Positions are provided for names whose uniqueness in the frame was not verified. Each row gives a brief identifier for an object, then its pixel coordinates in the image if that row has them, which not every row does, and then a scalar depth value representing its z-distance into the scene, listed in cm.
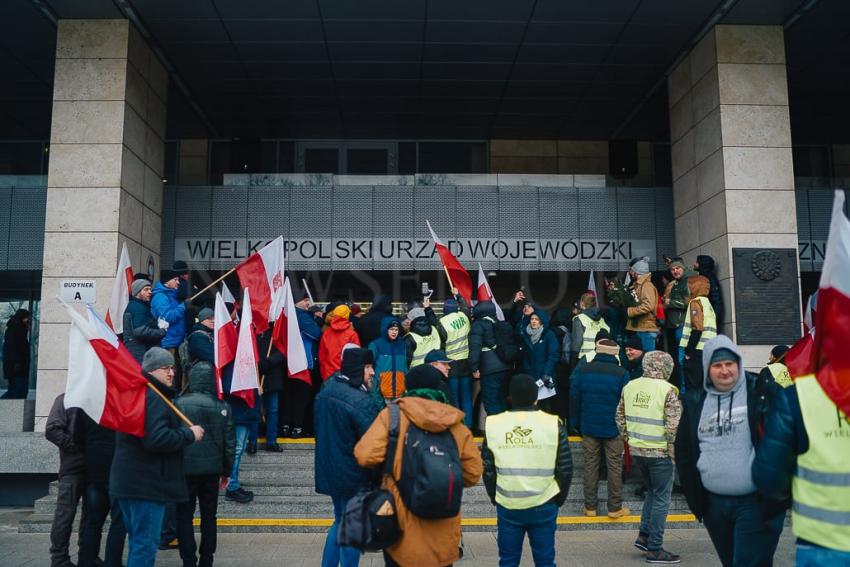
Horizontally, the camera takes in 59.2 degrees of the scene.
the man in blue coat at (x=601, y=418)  845
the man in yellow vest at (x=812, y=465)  344
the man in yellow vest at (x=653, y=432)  718
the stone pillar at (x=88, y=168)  1102
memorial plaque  1130
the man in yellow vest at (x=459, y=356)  1002
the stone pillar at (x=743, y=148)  1156
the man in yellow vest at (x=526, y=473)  501
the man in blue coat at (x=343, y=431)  550
